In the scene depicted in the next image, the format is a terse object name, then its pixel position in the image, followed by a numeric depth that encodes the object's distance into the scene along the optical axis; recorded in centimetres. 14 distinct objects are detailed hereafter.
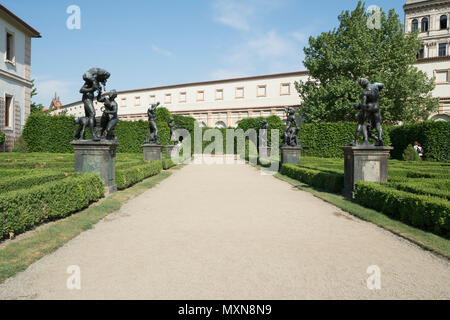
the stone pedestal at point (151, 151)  1683
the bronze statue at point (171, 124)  2309
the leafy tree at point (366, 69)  2592
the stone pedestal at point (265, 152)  2504
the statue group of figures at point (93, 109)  829
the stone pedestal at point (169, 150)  2325
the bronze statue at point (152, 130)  1709
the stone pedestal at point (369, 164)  823
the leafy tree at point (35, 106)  4297
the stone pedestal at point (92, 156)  836
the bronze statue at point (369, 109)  834
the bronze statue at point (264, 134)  2329
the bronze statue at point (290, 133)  1652
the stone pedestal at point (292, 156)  1662
